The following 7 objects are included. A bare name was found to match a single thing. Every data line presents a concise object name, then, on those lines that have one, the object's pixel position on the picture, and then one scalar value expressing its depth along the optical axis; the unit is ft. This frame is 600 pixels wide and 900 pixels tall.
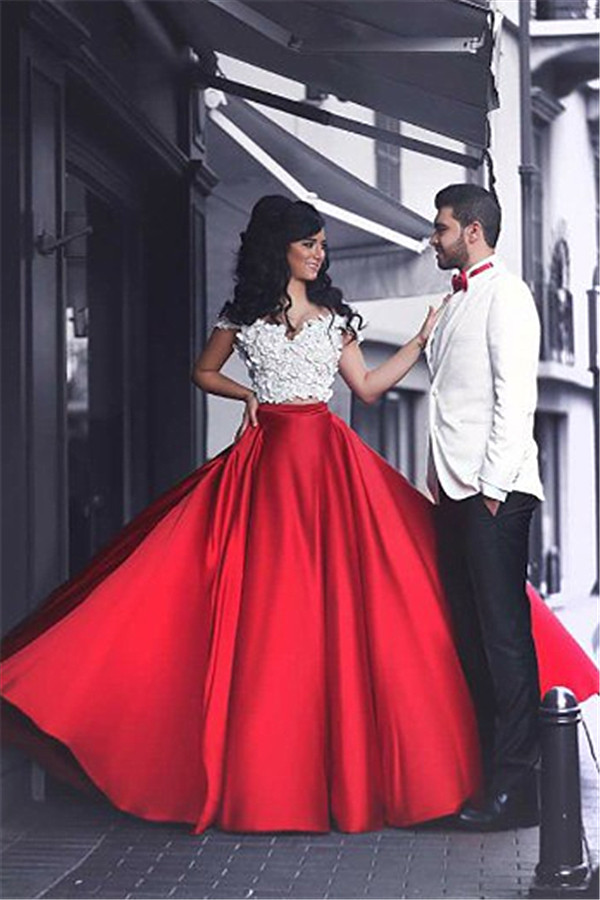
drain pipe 60.35
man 26.86
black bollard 23.05
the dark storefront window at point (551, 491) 102.35
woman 26.71
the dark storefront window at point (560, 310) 107.45
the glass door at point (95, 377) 38.16
